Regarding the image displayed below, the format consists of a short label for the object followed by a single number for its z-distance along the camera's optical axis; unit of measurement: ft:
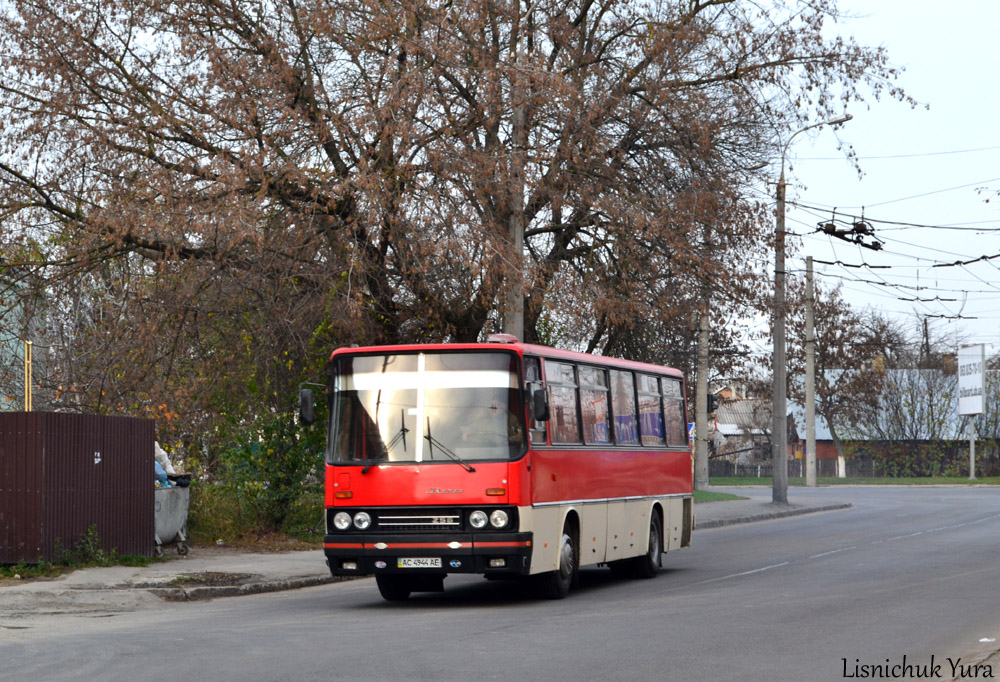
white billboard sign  241.55
